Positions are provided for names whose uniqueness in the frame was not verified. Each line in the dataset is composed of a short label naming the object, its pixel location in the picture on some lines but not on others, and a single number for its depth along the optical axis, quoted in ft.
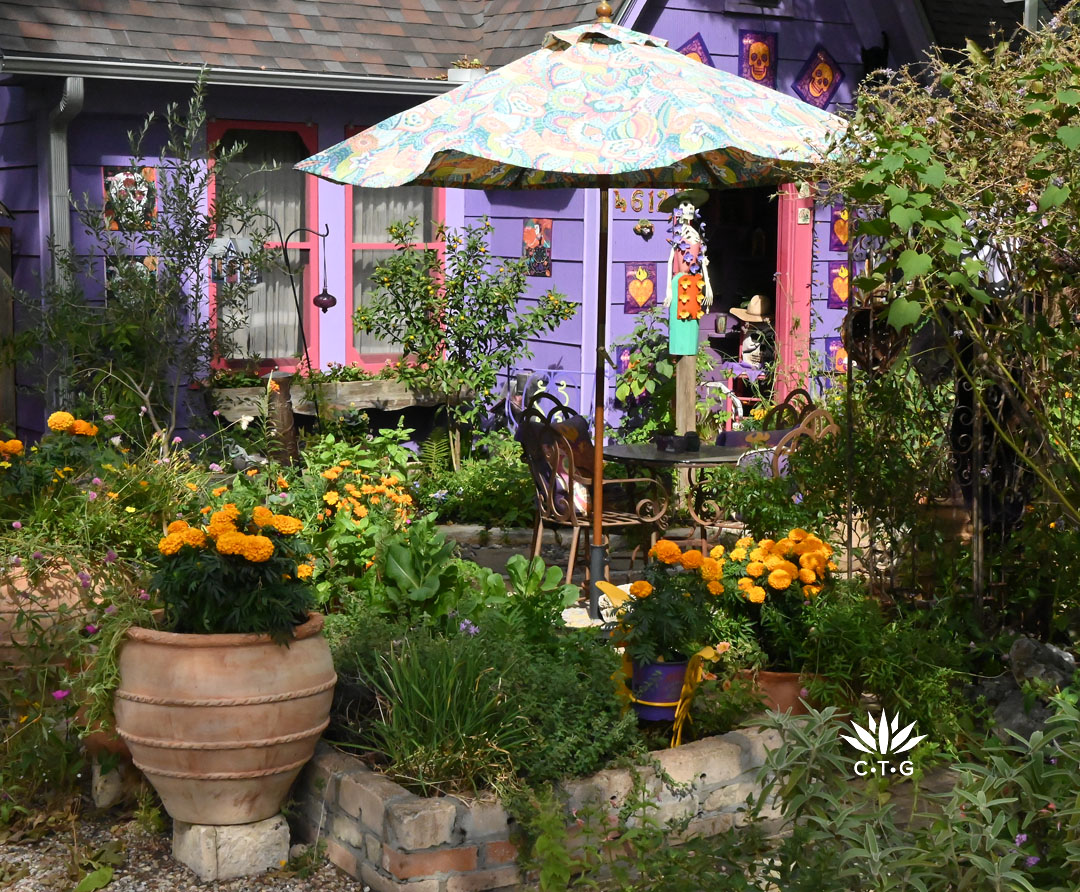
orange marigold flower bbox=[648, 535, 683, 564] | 16.42
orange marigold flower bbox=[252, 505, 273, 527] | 14.28
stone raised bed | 13.24
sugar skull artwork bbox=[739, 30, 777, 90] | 33.24
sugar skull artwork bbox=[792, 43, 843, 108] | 34.30
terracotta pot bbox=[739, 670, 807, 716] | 16.39
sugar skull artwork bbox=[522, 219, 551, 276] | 32.37
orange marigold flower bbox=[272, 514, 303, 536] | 14.17
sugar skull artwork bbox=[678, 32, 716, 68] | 32.35
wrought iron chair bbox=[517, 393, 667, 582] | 22.33
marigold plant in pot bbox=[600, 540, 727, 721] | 15.92
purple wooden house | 28.48
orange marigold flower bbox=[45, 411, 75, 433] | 19.34
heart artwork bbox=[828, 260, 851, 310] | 35.47
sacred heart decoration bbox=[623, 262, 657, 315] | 31.83
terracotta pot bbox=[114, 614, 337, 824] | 13.69
